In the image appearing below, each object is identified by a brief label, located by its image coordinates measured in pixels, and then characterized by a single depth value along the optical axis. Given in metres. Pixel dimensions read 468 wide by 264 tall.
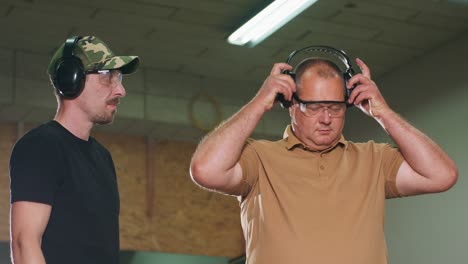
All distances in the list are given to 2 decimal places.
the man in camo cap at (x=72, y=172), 3.01
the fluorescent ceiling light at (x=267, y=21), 7.27
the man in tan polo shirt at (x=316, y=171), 3.09
